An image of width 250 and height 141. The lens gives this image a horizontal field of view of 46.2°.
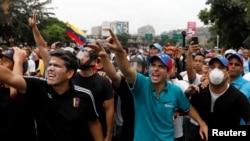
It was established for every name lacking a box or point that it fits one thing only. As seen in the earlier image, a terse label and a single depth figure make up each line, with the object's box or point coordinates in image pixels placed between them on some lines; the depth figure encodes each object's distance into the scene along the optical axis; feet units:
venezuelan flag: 34.83
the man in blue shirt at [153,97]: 8.86
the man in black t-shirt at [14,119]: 9.69
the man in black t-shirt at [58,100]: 8.36
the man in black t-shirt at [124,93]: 9.27
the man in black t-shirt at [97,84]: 11.13
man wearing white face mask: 9.96
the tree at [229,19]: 70.30
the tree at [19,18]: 93.99
